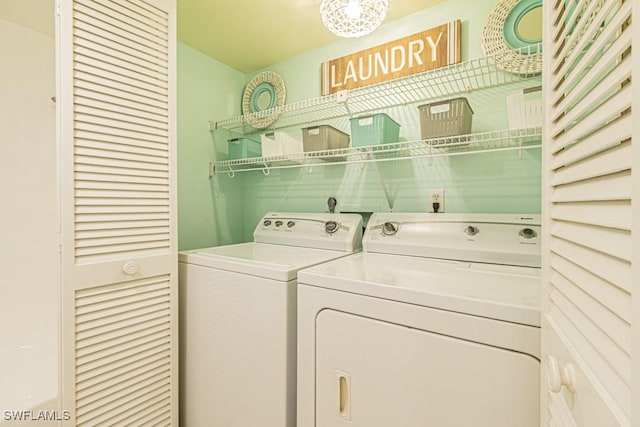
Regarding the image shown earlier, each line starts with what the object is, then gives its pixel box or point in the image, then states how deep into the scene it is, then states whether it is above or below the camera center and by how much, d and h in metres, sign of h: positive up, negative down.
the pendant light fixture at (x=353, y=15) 1.38 +0.92
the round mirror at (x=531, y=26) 1.48 +0.92
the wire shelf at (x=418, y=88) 1.52 +0.69
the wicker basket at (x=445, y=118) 1.43 +0.45
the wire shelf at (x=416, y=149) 1.43 +0.34
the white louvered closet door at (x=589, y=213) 0.37 +0.00
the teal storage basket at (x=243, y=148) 2.22 +0.46
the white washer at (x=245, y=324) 1.22 -0.52
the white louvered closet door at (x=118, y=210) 1.21 +0.00
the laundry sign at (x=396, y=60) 1.70 +0.94
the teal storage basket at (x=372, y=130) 1.63 +0.45
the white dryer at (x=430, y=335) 0.82 -0.39
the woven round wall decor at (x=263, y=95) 2.33 +0.93
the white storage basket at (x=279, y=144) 1.96 +0.44
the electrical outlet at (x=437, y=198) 1.74 +0.07
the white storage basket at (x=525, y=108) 1.26 +0.44
